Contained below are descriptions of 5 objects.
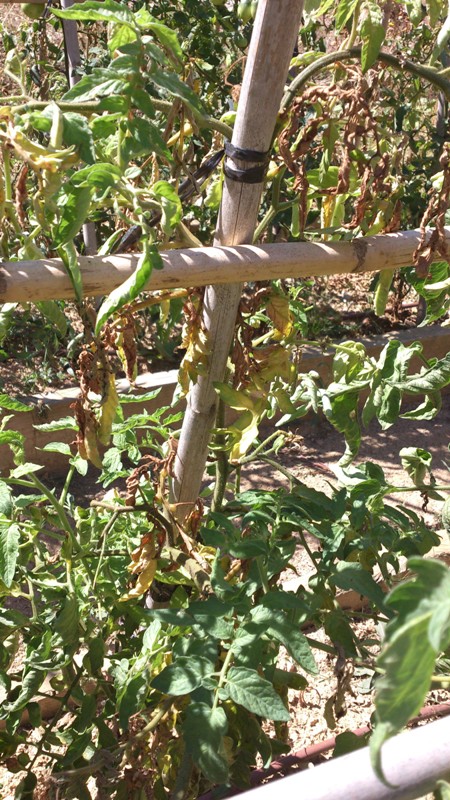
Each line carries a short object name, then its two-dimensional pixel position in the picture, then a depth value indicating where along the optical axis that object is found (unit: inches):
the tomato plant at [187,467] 36.5
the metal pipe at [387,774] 19.2
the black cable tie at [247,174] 43.4
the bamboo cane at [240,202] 40.2
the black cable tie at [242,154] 42.7
